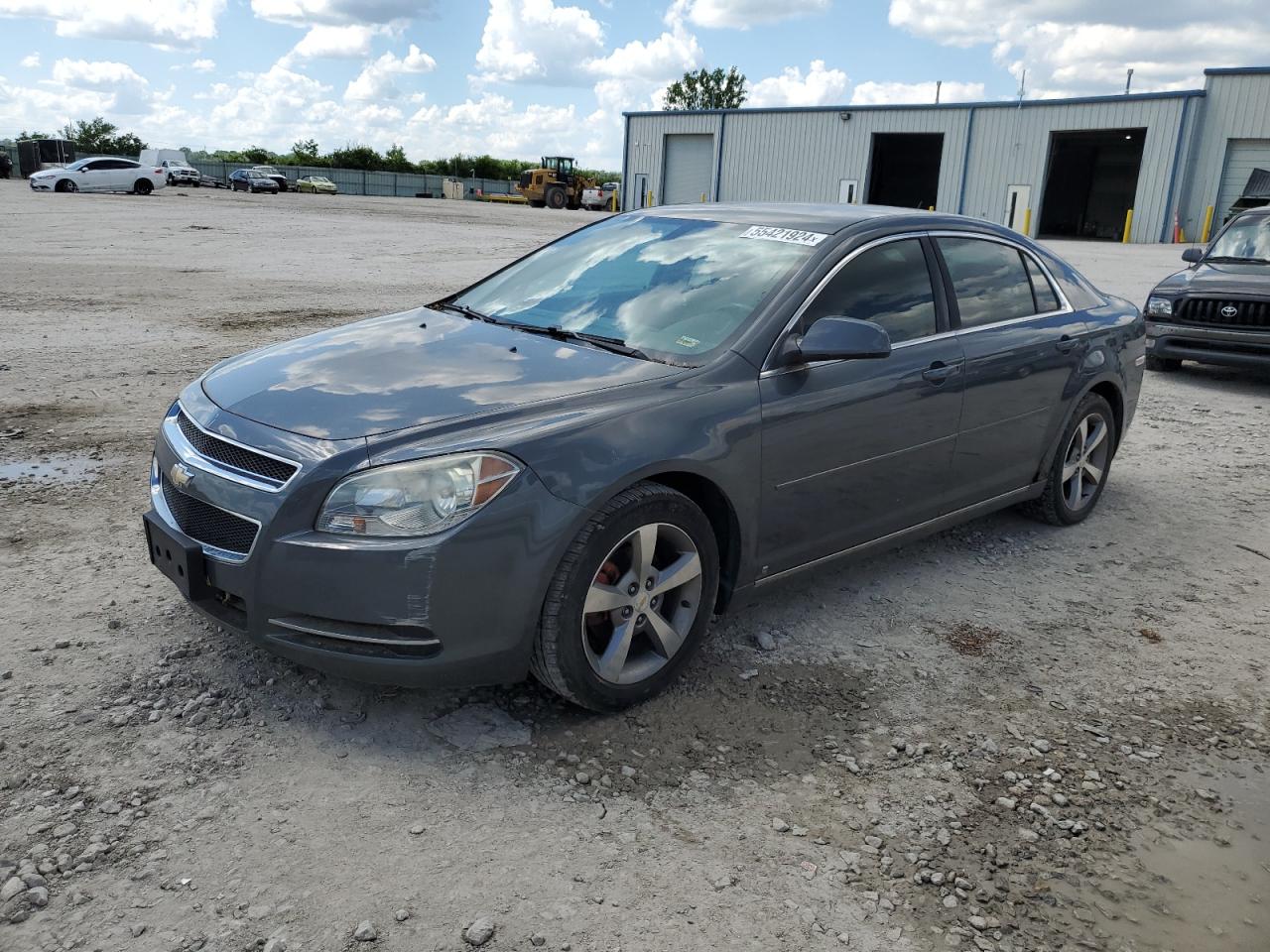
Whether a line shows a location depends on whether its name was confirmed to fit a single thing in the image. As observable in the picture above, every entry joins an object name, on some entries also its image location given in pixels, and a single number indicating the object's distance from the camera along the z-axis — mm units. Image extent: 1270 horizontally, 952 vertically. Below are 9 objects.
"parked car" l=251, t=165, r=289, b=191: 55847
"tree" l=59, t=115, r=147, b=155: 80062
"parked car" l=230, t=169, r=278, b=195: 54438
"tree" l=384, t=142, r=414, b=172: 86125
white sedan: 41469
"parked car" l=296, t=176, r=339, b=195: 63406
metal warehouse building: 33719
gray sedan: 2980
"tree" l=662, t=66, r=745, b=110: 97812
